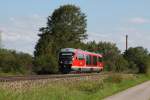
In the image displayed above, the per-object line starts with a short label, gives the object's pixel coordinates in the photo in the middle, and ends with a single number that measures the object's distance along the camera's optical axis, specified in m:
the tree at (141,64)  80.90
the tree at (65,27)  101.94
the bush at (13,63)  55.28
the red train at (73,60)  57.09
